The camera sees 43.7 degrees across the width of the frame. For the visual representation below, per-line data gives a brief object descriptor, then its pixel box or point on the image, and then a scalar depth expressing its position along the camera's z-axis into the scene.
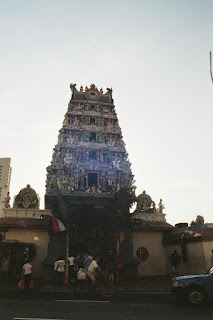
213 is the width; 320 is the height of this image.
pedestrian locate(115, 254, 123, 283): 17.29
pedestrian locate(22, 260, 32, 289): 14.10
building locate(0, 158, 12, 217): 64.16
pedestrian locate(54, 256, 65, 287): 15.82
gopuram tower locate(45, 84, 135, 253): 20.58
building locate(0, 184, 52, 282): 19.23
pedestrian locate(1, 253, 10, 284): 18.59
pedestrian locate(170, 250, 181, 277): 19.31
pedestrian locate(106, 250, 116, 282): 16.11
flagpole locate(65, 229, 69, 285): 16.70
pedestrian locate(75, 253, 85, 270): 16.60
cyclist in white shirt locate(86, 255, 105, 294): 12.05
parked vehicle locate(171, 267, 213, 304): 9.45
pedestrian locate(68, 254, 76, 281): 17.09
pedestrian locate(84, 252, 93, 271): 12.59
